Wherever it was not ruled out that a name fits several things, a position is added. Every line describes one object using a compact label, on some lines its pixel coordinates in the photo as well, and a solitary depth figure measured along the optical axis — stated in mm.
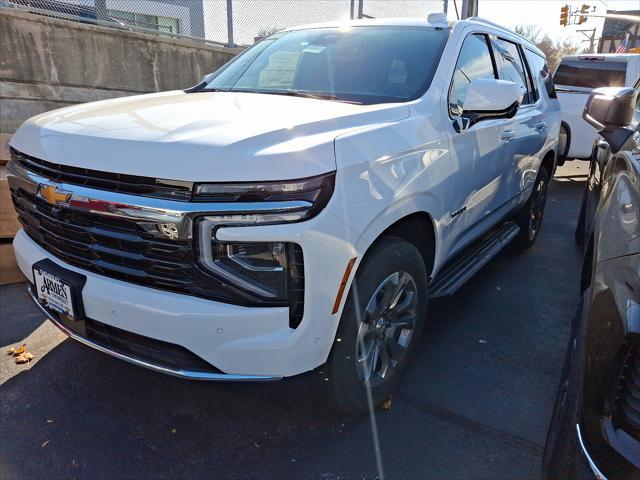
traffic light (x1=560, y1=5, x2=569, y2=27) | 23719
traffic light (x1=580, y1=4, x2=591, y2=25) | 23503
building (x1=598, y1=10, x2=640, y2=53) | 30539
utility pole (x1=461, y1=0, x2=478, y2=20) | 9977
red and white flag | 24422
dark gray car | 1255
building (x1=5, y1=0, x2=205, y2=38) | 5941
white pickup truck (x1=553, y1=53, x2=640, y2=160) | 8406
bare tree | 40091
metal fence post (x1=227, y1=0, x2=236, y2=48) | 8059
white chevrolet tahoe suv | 1810
